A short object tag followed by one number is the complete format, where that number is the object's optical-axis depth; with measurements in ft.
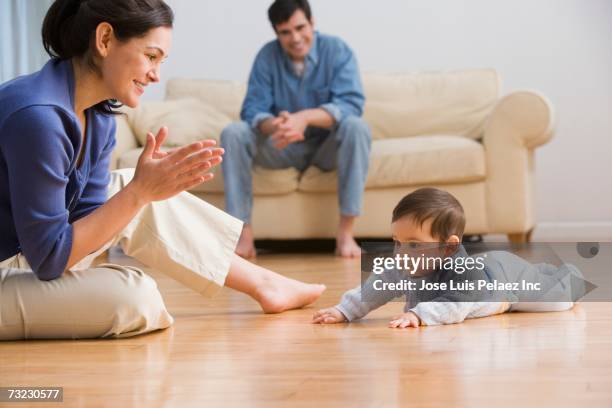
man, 21.20
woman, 12.77
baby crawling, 14.45
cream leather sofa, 21.56
